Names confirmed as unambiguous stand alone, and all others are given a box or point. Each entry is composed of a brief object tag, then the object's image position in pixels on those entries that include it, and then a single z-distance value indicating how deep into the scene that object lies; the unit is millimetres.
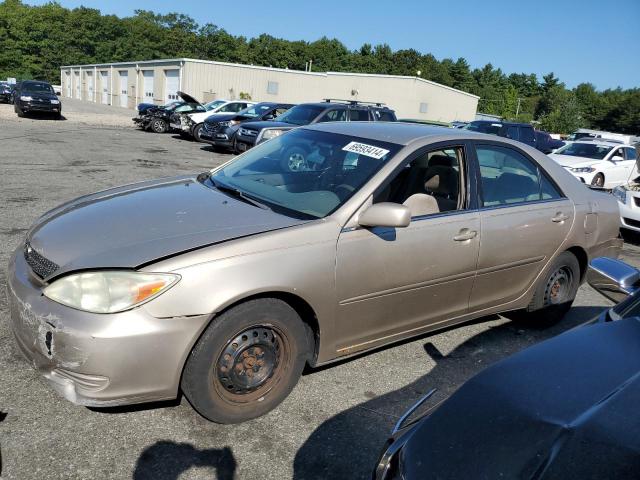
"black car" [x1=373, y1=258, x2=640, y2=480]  1351
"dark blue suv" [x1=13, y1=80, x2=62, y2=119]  25328
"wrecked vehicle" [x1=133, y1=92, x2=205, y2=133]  22000
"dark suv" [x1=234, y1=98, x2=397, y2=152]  13273
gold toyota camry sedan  2475
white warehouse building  41031
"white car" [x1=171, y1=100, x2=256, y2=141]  20547
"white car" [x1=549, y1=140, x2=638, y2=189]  14414
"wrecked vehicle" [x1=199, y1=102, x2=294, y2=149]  16625
